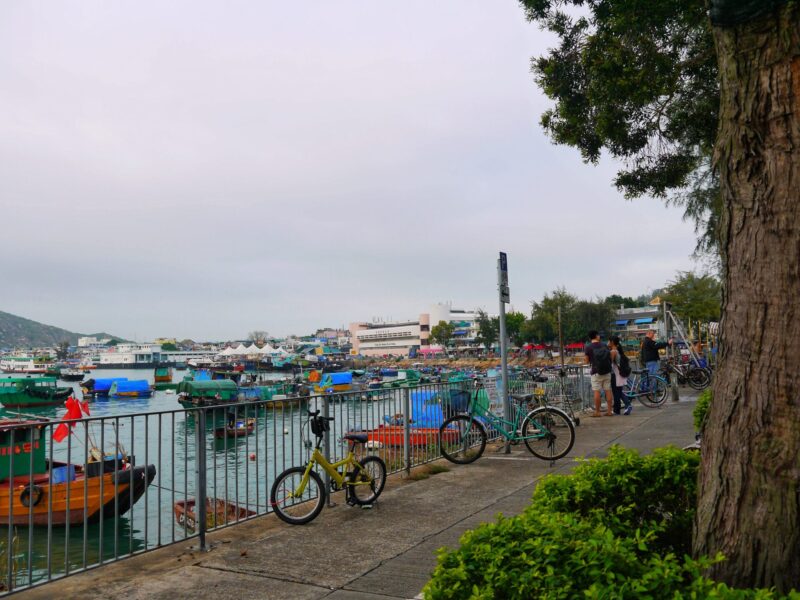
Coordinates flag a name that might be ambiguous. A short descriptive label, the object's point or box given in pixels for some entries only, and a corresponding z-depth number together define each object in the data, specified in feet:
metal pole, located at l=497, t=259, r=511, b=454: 33.12
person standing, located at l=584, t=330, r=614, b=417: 46.29
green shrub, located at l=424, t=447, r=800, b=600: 7.18
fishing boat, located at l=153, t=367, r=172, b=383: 320.91
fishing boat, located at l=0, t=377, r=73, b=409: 183.83
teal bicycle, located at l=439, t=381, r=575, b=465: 29.94
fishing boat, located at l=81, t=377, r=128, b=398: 268.21
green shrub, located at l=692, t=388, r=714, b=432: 24.80
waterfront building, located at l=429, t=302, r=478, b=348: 510.58
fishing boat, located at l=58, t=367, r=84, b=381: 376.72
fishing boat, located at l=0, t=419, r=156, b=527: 15.31
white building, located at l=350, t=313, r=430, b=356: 529.86
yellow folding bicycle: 20.61
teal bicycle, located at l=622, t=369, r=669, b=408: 52.11
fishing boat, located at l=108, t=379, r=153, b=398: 274.16
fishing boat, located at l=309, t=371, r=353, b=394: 187.06
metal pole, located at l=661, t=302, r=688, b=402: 55.52
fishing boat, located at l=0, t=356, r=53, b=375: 540.52
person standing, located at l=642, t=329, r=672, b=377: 56.75
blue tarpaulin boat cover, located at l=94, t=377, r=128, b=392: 280.10
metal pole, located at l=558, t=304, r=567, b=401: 47.13
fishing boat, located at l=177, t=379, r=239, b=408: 168.35
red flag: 18.63
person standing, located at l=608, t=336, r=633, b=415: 48.08
